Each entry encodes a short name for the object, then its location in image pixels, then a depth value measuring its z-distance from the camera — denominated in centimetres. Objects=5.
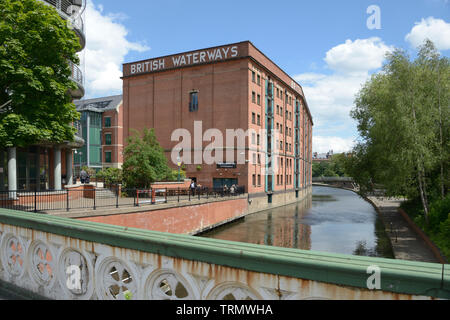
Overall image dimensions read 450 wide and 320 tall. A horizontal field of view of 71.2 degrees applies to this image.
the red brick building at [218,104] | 3782
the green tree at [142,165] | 2652
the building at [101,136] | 5997
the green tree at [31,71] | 1258
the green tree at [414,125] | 2012
